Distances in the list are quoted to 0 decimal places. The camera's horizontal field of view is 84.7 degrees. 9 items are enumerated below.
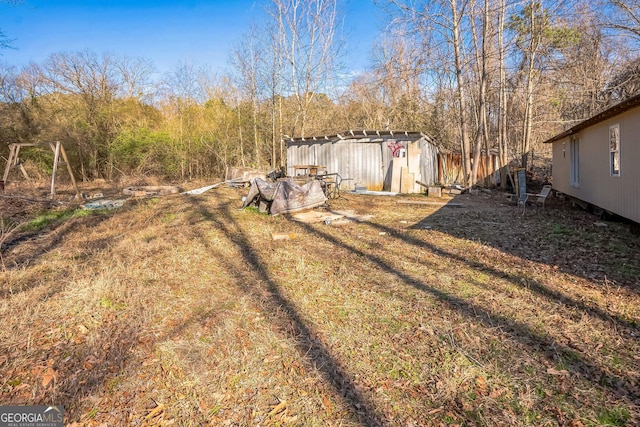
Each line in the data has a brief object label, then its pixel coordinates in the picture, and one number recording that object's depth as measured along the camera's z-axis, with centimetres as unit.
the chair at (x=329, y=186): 1099
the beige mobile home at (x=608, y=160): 636
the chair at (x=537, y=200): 952
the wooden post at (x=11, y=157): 1005
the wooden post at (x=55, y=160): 1005
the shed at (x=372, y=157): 1349
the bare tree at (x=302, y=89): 1816
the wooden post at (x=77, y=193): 1088
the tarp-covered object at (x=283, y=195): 871
